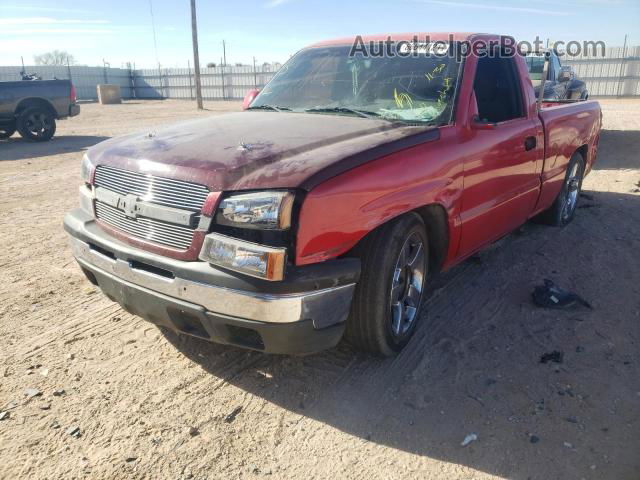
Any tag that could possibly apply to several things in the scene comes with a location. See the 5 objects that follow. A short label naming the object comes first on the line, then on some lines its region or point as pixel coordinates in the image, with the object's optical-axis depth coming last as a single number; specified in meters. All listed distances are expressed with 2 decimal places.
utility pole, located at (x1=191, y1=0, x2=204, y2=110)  26.75
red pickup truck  2.48
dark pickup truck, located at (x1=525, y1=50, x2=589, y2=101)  9.24
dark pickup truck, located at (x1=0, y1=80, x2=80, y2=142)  13.19
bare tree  63.28
